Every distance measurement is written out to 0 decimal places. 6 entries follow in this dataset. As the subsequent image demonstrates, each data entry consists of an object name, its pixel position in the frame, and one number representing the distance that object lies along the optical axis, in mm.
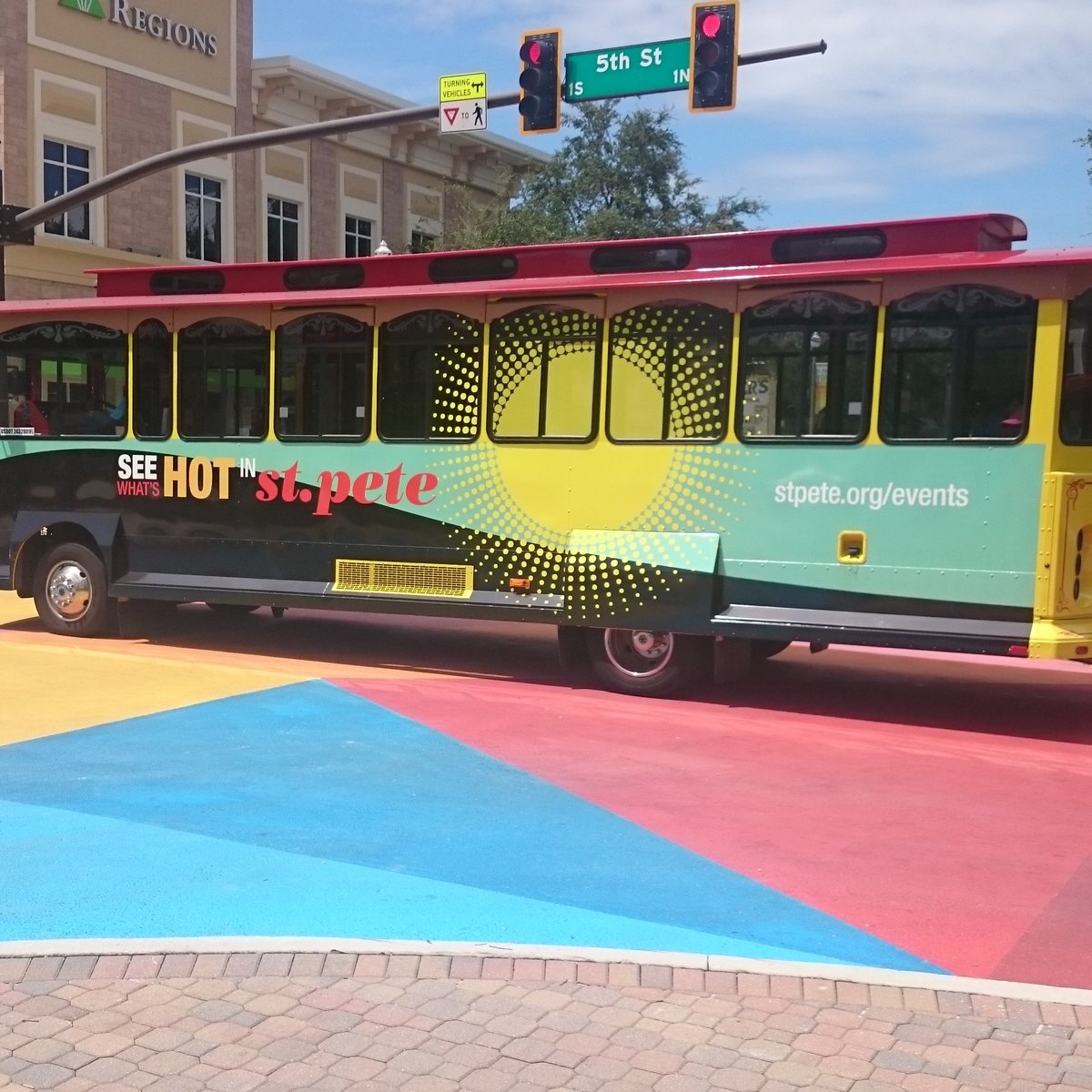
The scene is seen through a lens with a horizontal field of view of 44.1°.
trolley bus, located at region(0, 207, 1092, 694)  8781
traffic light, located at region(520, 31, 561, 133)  14797
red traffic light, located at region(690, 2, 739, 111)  14039
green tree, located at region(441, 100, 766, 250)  40688
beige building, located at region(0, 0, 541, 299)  28141
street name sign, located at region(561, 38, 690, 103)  14367
